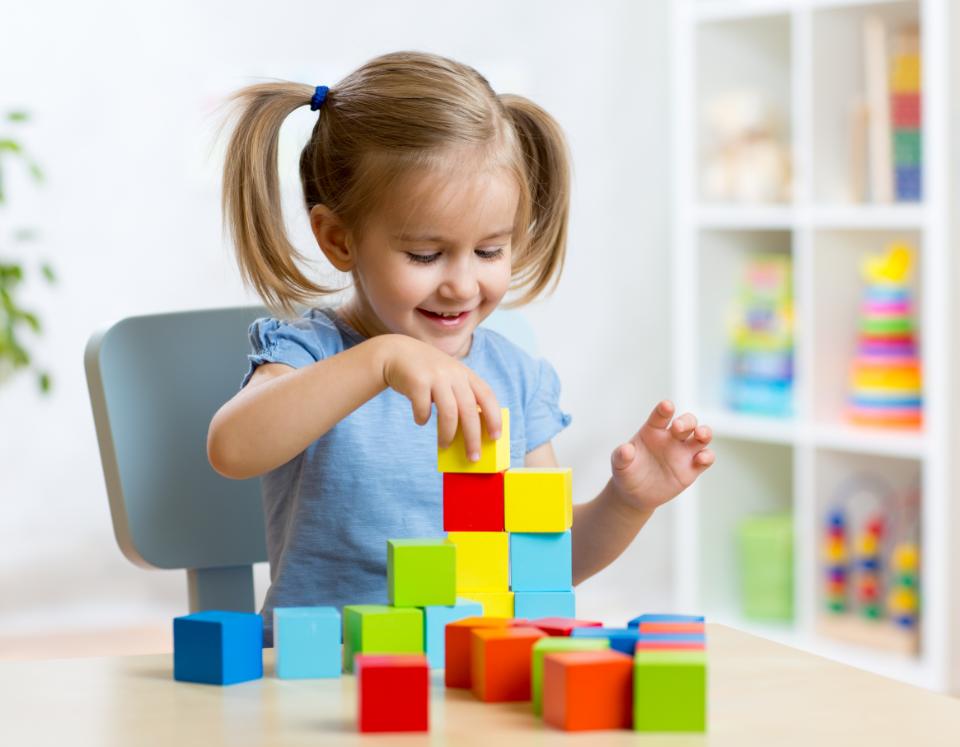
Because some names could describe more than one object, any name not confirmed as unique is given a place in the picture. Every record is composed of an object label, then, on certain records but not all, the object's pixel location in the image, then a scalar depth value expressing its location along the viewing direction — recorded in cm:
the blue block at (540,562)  166
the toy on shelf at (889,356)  382
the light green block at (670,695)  148
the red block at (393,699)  149
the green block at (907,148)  372
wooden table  148
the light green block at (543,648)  152
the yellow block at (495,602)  166
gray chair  205
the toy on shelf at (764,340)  422
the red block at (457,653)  158
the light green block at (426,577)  162
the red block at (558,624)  158
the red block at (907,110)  372
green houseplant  345
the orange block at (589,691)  148
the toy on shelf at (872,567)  381
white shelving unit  354
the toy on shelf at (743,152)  432
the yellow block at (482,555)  167
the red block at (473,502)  167
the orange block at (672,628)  158
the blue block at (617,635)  155
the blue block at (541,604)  166
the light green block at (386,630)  160
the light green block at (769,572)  433
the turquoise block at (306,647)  160
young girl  194
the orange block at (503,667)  154
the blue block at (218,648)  158
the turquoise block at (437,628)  162
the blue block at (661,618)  161
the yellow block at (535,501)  166
